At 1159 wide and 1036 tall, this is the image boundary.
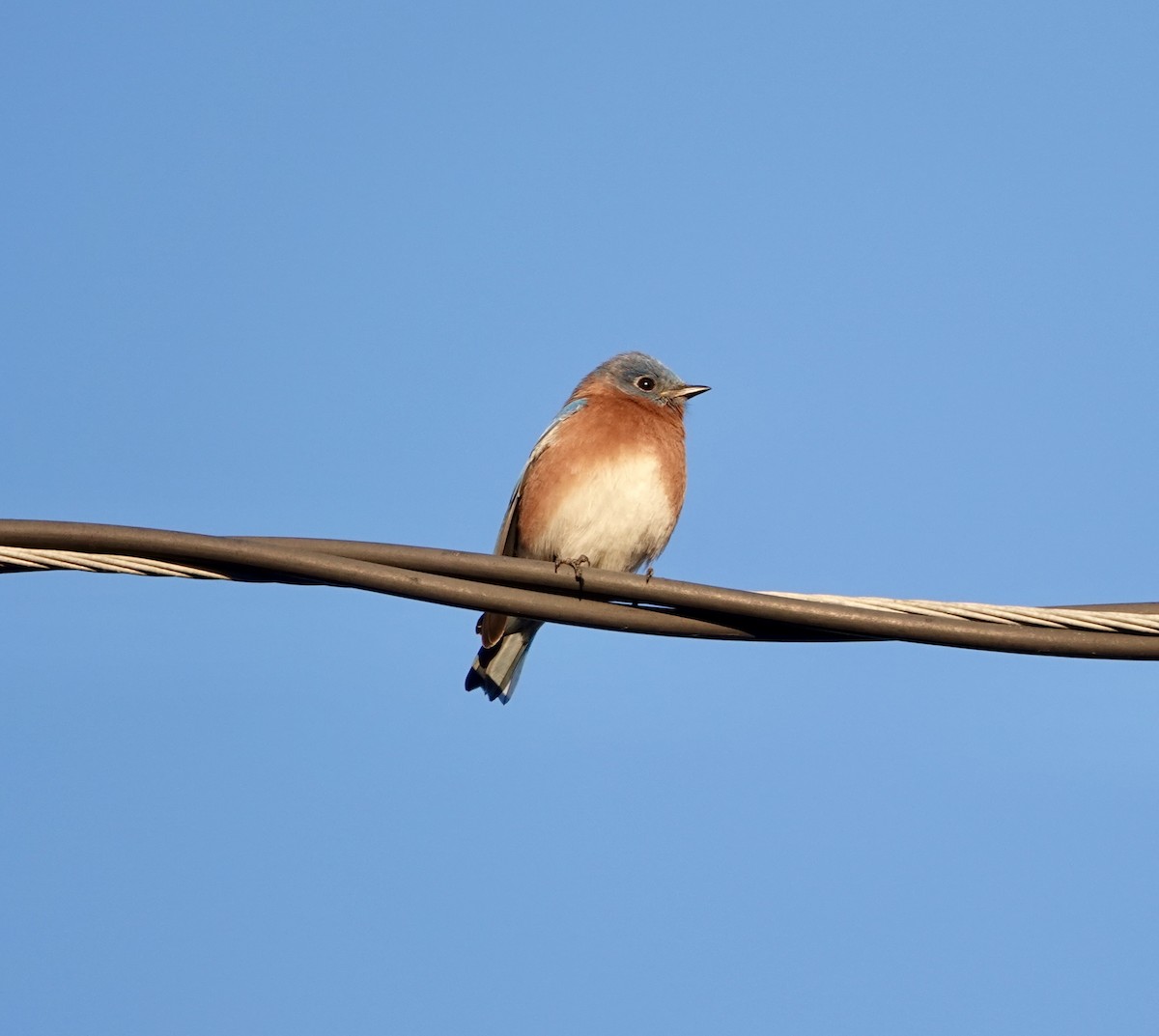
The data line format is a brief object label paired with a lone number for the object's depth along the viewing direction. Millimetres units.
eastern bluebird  15305
